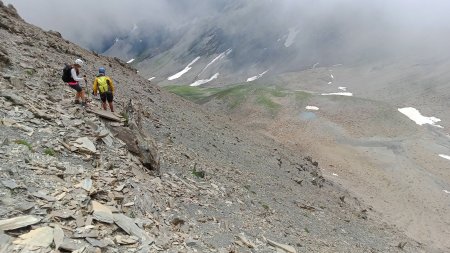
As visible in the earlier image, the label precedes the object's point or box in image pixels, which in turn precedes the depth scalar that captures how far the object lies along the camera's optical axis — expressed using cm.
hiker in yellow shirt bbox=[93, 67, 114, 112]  1917
